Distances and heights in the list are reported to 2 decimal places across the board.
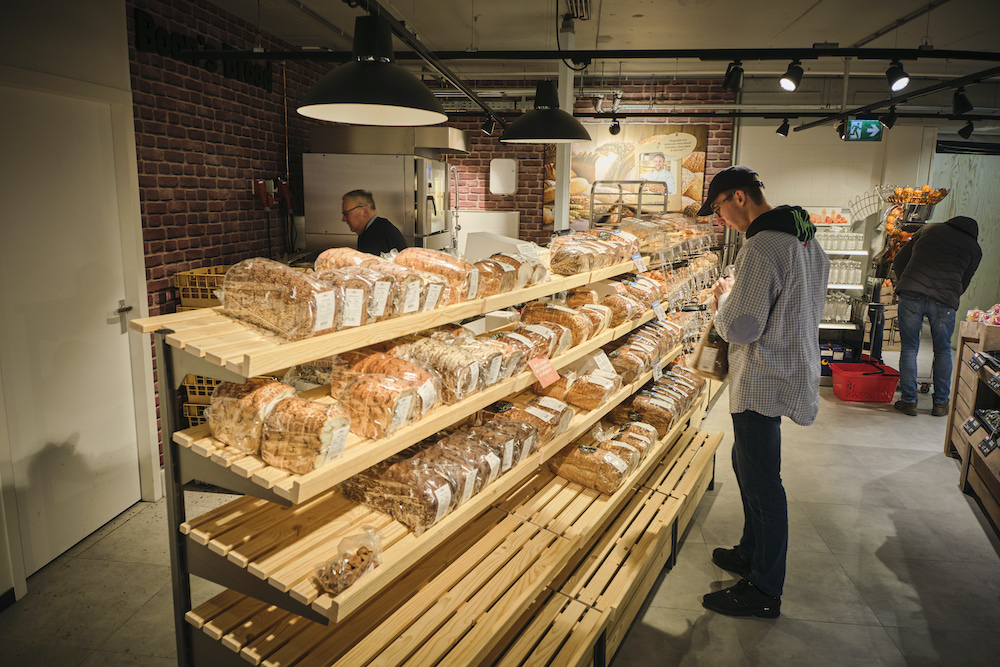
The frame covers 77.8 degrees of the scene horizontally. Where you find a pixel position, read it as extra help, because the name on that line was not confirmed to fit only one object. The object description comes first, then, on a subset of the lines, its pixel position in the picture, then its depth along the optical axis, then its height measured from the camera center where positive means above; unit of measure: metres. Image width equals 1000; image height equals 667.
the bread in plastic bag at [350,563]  1.68 -0.96
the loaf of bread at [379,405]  1.85 -0.57
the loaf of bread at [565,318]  2.98 -0.50
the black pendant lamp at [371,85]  2.07 +0.43
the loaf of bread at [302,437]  1.66 -0.60
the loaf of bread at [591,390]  3.08 -0.86
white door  3.26 -0.65
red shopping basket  6.54 -1.71
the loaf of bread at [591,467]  2.99 -1.22
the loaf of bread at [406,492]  1.97 -0.91
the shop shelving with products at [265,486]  1.63 -0.75
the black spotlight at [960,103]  5.75 +1.09
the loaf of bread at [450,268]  2.25 -0.20
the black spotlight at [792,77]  4.76 +1.10
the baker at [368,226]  4.98 -0.11
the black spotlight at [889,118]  6.70 +1.09
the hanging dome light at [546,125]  3.50 +0.51
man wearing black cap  2.77 -0.56
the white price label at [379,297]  1.87 -0.25
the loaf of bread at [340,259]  2.24 -0.17
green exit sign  6.71 +0.97
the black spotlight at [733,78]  4.90 +1.10
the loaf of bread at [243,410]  1.75 -0.56
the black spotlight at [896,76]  4.92 +1.13
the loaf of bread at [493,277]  2.41 -0.25
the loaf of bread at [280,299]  1.69 -0.25
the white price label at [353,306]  1.80 -0.27
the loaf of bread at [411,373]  1.98 -0.52
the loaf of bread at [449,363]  2.13 -0.52
